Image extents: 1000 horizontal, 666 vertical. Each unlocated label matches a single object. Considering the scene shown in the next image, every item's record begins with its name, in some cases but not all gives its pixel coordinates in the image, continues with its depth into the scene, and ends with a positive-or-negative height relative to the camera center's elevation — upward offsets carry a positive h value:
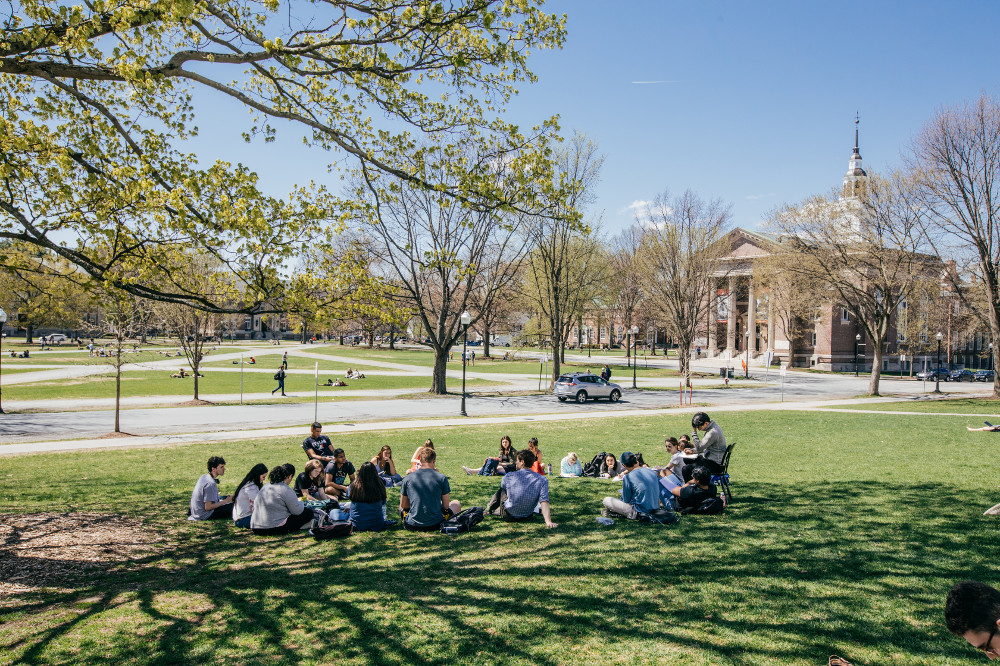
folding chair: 9.54 -2.10
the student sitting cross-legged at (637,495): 8.20 -2.05
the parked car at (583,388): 31.41 -2.43
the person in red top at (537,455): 10.74 -2.08
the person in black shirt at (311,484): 9.54 -2.32
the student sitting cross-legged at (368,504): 7.87 -2.16
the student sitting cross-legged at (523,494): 8.23 -2.07
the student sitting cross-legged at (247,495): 8.16 -2.16
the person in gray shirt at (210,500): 8.55 -2.33
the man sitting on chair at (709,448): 9.45 -1.64
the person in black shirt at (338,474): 9.67 -2.30
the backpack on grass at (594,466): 12.30 -2.53
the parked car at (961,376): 55.54 -2.50
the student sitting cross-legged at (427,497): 7.91 -2.05
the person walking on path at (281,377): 30.62 -2.11
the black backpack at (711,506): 8.62 -2.29
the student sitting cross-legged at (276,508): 7.77 -2.20
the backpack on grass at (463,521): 7.80 -2.36
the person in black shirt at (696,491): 8.66 -2.10
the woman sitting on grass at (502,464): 11.40 -2.35
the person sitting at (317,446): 11.62 -2.12
